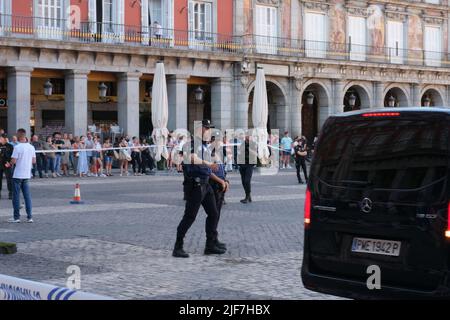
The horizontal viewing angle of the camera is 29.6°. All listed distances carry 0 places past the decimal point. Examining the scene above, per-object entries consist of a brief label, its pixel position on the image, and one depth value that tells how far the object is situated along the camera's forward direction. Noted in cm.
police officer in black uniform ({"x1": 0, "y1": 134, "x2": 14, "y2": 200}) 1991
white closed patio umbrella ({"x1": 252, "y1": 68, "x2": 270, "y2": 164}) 3275
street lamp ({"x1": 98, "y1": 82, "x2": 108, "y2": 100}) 3607
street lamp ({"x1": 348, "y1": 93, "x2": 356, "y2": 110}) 4497
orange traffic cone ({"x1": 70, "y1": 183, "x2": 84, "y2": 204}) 1925
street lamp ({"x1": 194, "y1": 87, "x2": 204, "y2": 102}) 3828
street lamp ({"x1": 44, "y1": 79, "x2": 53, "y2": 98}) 3403
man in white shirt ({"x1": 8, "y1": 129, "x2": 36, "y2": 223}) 1576
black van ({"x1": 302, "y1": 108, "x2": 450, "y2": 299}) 675
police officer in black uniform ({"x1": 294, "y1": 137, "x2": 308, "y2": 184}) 2670
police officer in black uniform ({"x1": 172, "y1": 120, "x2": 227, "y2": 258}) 1127
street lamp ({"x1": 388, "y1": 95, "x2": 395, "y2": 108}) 4731
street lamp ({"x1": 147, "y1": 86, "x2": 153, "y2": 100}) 3954
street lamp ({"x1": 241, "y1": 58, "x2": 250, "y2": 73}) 3925
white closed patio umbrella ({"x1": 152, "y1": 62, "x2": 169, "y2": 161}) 3073
